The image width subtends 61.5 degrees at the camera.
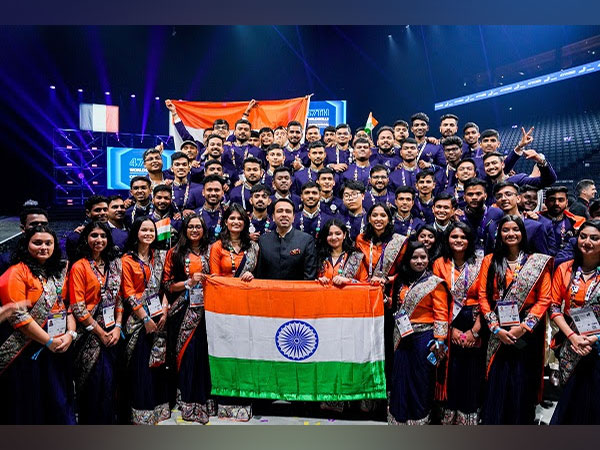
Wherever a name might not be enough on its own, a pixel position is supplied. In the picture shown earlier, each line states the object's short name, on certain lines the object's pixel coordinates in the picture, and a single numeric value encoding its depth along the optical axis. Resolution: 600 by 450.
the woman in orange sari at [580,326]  2.90
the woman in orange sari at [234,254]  3.29
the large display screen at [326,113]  6.86
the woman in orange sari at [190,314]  3.34
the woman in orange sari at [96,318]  3.00
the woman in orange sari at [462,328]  3.13
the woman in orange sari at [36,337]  2.82
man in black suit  3.34
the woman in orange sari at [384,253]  3.29
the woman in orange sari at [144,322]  3.21
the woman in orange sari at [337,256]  3.26
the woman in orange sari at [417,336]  3.09
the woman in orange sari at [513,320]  2.99
